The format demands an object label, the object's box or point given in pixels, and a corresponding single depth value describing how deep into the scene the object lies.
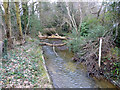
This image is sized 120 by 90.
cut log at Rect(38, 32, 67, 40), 13.39
